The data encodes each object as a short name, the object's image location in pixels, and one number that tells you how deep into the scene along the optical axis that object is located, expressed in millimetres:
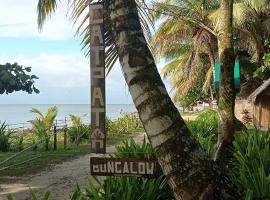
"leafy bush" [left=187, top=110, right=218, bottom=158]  8687
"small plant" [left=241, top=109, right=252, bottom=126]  16762
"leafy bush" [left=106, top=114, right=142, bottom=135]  15067
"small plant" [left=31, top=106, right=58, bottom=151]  10856
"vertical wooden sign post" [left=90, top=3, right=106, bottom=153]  2630
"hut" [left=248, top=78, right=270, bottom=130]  17038
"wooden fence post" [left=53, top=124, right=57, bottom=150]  9939
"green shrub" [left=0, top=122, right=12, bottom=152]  9775
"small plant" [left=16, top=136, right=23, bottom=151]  9892
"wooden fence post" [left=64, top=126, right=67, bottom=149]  10334
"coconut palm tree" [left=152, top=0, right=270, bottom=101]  14751
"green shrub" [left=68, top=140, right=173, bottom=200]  3027
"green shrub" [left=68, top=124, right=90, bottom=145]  12256
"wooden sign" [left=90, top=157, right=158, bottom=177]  2464
